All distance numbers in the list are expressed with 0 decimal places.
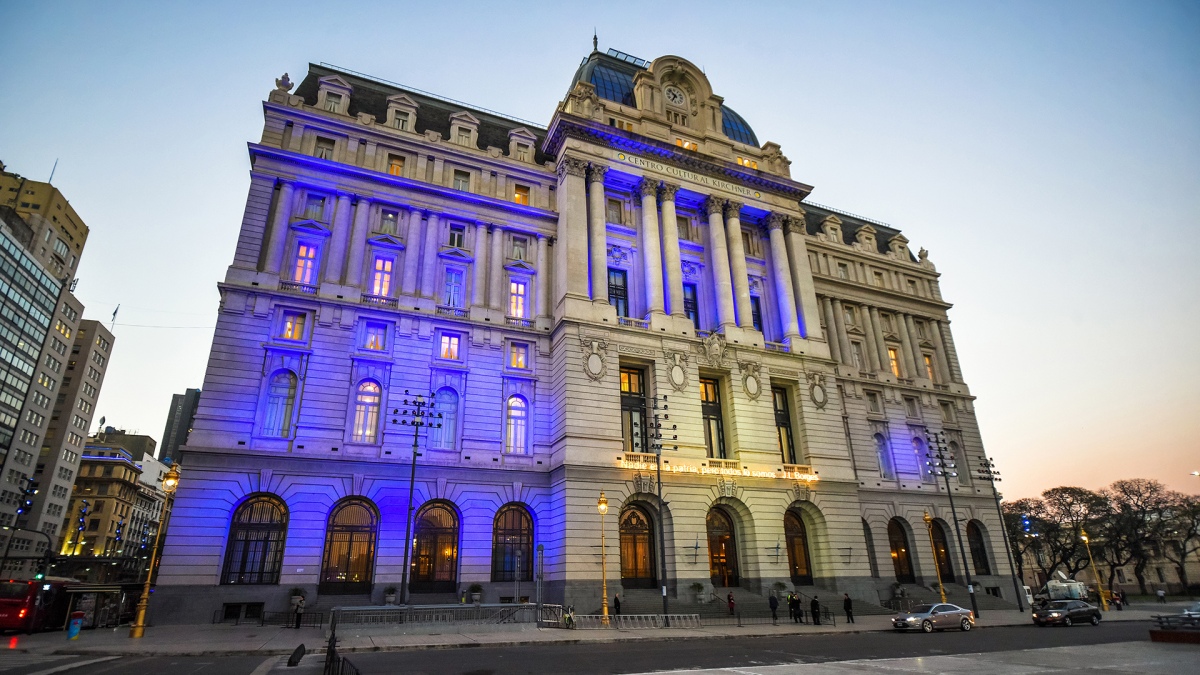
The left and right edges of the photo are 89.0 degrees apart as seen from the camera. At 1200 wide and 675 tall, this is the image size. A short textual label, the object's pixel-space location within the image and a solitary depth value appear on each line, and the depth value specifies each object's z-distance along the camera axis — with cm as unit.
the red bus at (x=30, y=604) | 2475
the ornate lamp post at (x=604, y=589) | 2922
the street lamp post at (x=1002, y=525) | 4511
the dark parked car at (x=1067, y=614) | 3247
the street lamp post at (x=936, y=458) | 5134
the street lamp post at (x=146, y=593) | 2264
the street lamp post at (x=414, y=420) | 3002
